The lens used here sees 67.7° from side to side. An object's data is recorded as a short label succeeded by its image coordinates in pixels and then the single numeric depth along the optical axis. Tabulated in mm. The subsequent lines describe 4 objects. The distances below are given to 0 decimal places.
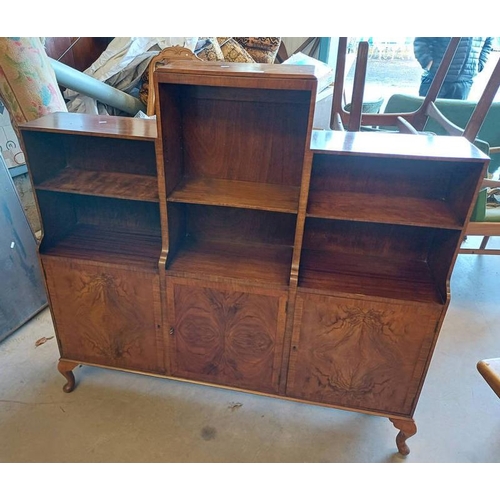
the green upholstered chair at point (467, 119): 2729
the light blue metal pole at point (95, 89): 2394
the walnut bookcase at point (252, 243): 1253
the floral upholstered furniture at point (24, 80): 1815
